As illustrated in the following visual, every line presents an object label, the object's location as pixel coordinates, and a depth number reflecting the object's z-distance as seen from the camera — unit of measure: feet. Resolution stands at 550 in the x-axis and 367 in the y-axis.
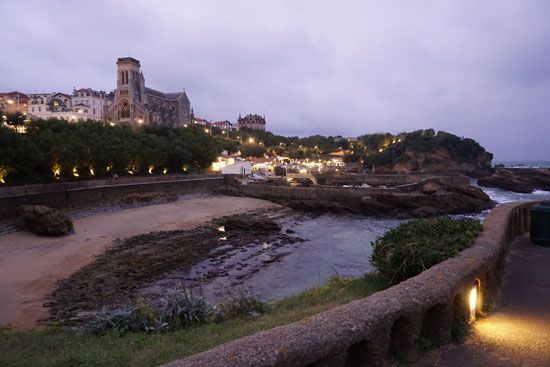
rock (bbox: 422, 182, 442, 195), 163.27
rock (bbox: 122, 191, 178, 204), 146.41
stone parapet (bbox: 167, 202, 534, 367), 12.66
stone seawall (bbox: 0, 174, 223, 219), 103.23
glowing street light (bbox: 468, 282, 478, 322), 22.06
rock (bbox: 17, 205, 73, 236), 92.84
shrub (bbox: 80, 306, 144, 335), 31.73
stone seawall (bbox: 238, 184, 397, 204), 168.55
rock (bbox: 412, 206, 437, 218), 141.28
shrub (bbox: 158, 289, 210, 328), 32.04
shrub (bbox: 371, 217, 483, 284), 26.13
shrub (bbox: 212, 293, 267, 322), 33.69
